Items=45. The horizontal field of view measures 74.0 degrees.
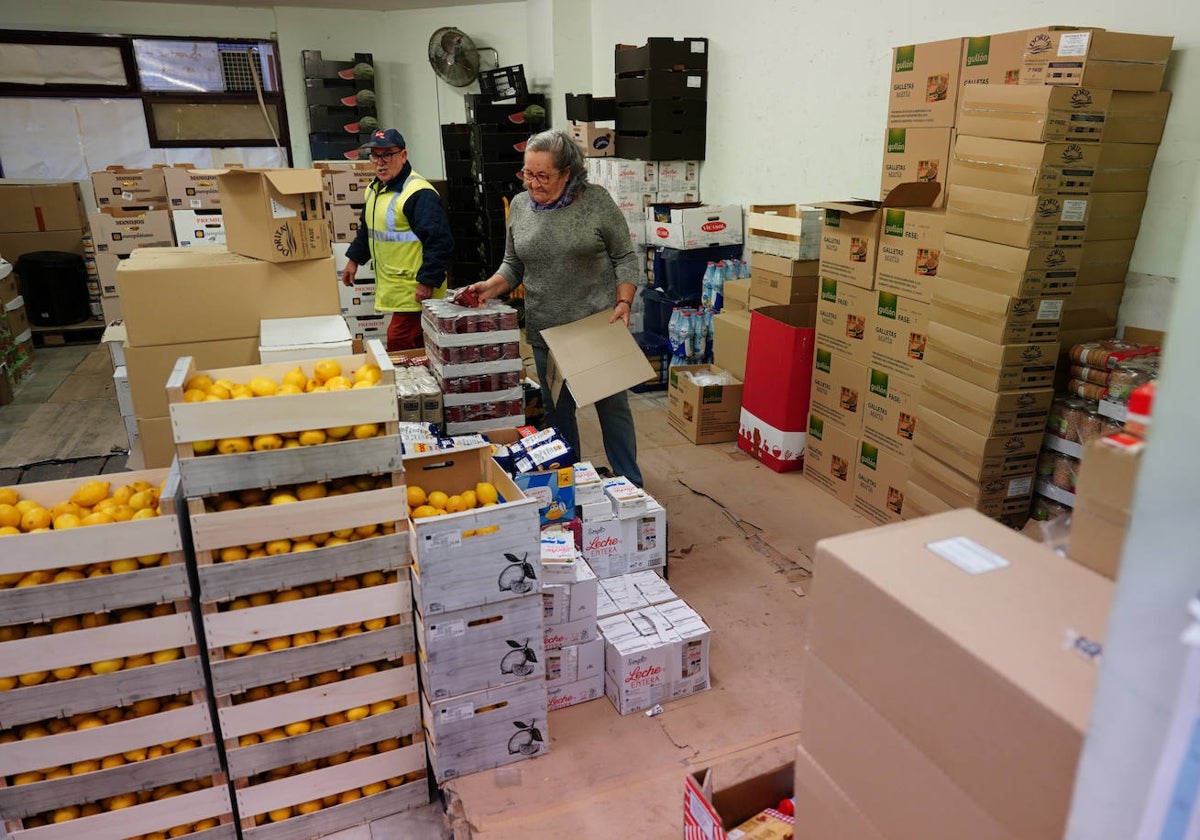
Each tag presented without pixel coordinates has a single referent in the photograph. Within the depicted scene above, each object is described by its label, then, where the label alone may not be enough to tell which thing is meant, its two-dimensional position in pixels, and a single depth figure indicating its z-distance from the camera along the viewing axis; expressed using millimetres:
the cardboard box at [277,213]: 2461
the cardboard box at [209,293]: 2322
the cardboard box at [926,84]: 3057
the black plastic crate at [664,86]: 5059
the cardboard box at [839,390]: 3609
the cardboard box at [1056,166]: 2562
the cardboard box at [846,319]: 3525
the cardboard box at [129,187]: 6070
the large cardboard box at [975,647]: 777
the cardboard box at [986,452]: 2877
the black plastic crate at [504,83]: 6816
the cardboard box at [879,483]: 3430
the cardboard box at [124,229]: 5680
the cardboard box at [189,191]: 5766
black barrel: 6805
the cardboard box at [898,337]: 3246
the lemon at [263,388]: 1839
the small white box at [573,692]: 2385
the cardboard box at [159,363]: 2348
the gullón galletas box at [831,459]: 3713
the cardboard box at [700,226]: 4852
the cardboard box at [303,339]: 2254
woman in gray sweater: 3043
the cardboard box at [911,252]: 3119
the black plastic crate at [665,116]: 5137
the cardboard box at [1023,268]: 2658
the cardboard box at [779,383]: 3920
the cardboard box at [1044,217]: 2609
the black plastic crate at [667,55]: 5020
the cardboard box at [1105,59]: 2484
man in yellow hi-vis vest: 3877
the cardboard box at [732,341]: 4398
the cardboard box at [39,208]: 6930
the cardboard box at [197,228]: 5602
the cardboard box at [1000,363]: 2770
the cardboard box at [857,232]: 3215
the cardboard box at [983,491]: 2934
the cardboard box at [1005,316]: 2715
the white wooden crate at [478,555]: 1901
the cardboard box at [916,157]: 3150
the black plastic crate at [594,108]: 5547
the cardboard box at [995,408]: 2818
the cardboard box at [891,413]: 3342
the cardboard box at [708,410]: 4402
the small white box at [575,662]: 2348
